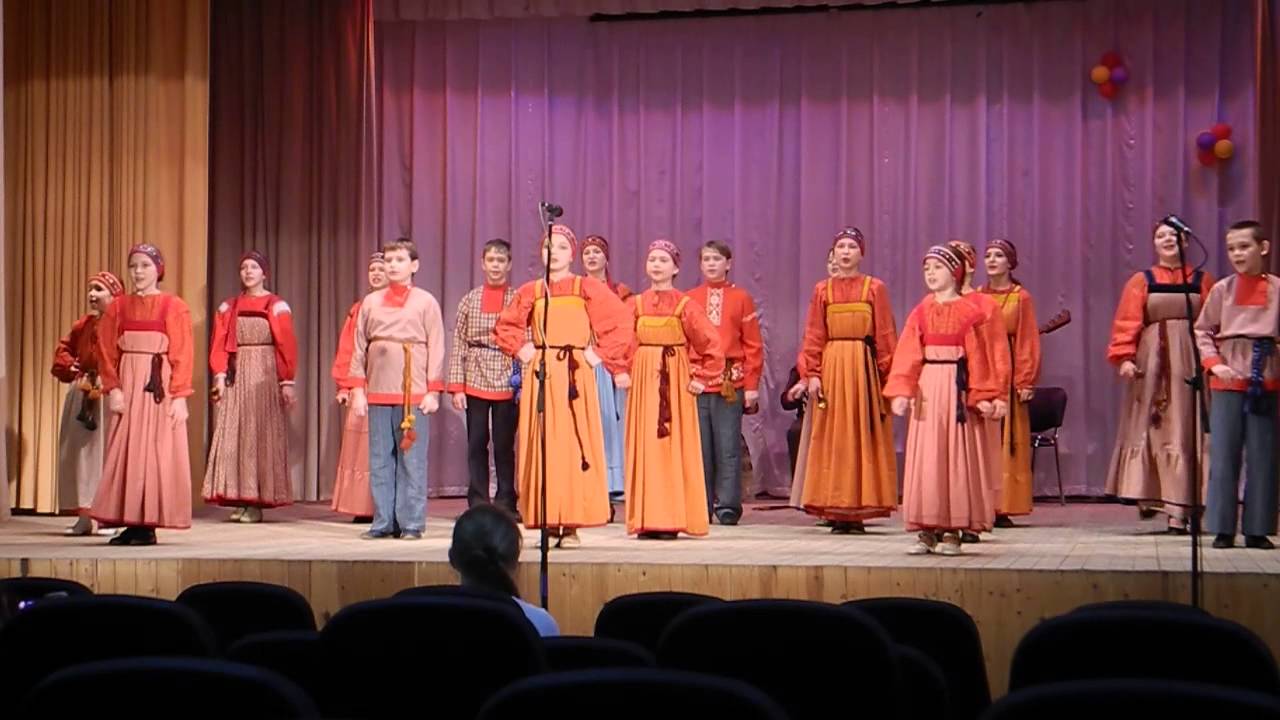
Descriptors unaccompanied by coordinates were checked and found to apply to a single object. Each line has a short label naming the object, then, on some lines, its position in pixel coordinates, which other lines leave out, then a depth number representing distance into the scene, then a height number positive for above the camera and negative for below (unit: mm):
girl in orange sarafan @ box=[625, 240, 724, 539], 8141 -187
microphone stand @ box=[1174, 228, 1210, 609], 5469 -344
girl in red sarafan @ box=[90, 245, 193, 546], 7863 -78
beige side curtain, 10477 +1391
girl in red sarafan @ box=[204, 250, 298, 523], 9789 -148
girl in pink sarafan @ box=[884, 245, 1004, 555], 7070 -141
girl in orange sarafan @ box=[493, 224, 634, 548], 7887 +32
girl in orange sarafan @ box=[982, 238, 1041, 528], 9031 -41
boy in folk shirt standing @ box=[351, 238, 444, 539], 8281 -69
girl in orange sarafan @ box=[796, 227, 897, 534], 8523 -138
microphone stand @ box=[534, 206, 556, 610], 5863 -337
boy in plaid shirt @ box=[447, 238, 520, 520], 9312 -52
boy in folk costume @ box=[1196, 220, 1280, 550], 7336 -44
